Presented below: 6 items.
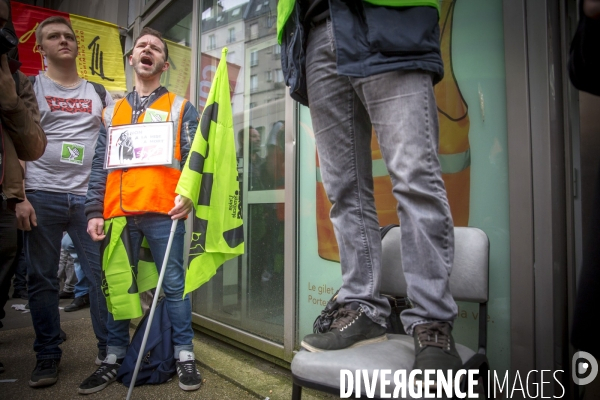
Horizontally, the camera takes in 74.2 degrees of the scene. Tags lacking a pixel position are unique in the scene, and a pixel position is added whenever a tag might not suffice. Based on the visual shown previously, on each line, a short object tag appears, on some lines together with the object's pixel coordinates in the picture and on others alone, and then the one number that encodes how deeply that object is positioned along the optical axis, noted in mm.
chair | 919
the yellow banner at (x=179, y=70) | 3625
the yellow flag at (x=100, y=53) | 4242
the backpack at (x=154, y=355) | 2066
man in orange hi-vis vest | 2096
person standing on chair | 977
